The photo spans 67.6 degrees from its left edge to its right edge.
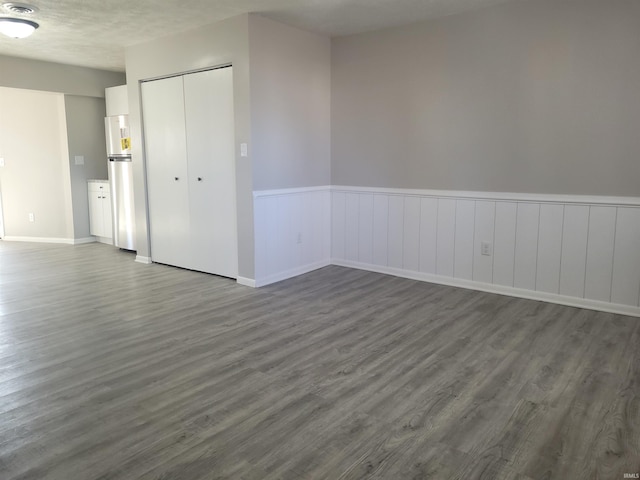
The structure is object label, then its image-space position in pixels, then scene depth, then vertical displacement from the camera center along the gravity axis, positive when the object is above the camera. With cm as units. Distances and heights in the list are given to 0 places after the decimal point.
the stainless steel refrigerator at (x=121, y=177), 595 -4
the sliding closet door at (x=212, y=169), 449 +5
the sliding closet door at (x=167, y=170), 491 +4
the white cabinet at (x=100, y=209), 659 -48
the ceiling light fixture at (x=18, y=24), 381 +128
